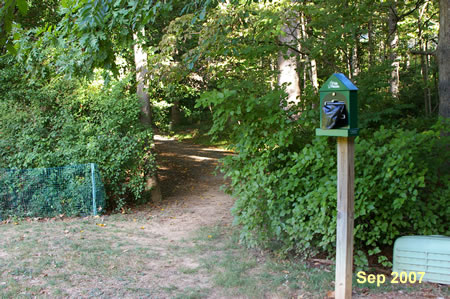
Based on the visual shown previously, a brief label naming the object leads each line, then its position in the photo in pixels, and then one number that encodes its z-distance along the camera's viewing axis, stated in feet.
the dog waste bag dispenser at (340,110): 12.09
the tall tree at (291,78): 39.88
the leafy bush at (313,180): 16.12
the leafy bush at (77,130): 30.81
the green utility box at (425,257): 15.07
